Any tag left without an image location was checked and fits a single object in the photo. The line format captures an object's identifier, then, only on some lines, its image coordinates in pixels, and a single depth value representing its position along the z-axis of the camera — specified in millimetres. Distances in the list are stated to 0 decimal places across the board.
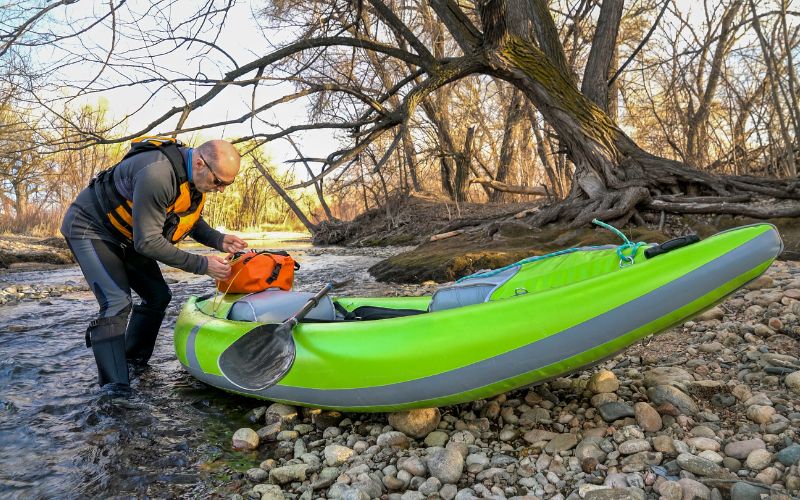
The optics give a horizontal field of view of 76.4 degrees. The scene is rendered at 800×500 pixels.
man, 2988
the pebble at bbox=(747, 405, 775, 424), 2021
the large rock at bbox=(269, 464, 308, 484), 2135
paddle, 2584
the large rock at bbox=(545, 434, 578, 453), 2088
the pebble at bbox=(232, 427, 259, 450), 2486
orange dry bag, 3365
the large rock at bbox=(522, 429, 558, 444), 2197
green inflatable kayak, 1972
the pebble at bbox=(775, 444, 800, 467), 1700
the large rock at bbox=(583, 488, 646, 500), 1646
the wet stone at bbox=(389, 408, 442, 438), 2395
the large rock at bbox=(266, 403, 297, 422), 2758
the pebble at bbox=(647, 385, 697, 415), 2203
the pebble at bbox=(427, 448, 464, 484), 1989
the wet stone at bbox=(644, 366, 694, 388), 2459
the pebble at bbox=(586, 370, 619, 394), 2463
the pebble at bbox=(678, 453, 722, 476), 1737
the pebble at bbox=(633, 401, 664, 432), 2104
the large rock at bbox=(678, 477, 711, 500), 1621
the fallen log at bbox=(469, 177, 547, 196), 13084
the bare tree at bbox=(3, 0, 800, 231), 6066
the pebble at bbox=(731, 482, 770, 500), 1561
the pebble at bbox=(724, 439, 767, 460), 1812
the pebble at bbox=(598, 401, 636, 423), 2229
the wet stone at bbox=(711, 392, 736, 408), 2234
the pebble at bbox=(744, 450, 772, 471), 1728
